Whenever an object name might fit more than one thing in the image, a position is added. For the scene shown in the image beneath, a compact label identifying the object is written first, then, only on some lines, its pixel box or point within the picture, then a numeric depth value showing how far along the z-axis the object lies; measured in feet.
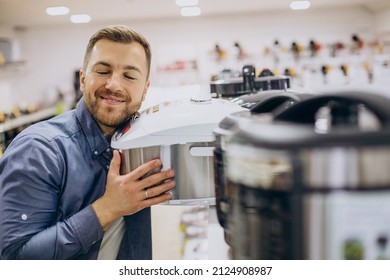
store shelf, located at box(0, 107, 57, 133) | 9.70
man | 2.44
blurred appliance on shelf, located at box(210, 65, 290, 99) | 3.44
